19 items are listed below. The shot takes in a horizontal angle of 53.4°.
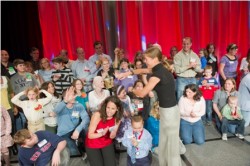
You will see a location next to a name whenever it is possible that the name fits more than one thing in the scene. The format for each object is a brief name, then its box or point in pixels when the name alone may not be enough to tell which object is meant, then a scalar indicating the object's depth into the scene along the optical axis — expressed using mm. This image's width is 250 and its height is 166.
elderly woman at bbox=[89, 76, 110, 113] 3207
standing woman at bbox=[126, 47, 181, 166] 2143
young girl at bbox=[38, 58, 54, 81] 3971
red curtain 5156
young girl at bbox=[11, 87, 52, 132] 3068
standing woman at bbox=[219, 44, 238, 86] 4109
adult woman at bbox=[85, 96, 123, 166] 2564
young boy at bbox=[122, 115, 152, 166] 2643
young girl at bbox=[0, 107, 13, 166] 2808
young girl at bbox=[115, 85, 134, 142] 2826
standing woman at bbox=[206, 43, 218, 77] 4551
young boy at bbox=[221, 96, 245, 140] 3359
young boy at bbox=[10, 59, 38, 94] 3486
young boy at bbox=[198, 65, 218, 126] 3865
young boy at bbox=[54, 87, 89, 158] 2973
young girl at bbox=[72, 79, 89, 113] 3335
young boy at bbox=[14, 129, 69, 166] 2154
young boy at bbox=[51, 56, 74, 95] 3740
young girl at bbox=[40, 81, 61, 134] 3191
